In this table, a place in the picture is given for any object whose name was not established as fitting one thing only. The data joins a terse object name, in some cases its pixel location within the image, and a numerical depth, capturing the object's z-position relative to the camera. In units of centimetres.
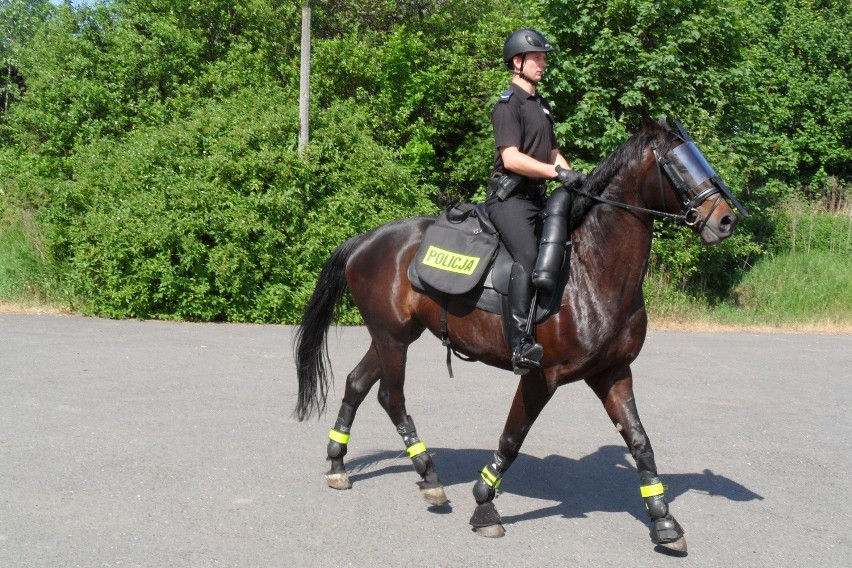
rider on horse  539
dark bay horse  511
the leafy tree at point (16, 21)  3491
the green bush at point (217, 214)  1387
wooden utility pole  1572
